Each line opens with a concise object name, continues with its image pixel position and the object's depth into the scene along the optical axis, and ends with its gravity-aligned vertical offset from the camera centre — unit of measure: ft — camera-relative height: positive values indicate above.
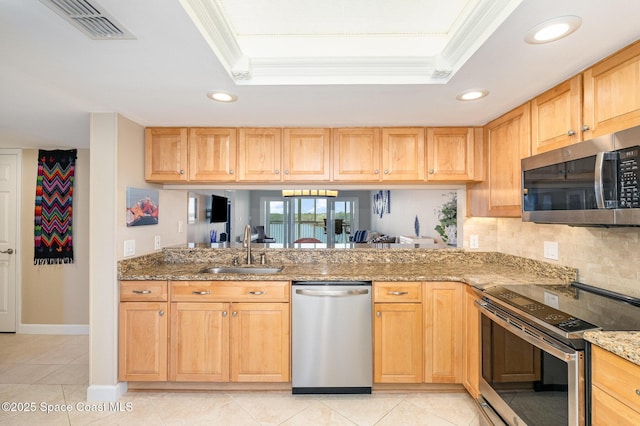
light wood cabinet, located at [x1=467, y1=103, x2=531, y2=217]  7.04 +1.23
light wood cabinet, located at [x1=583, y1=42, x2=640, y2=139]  4.55 +1.86
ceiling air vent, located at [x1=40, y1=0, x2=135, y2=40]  3.81 +2.49
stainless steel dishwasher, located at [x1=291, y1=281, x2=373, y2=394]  7.55 -2.93
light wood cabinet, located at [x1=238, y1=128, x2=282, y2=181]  8.76 +1.65
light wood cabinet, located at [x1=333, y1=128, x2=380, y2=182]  8.73 +1.70
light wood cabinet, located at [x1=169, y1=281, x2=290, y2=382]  7.66 -2.83
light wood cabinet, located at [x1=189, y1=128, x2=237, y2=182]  8.77 +1.65
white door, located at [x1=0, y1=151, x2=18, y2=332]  11.87 -0.89
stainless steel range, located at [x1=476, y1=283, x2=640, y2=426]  4.29 -2.09
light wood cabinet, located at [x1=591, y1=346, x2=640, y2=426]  3.54 -2.08
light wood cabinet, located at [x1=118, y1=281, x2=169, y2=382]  7.73 -2.83
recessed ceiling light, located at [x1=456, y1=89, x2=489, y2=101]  6.38 +2.46
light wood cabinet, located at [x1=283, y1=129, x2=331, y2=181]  8.75 +1.70
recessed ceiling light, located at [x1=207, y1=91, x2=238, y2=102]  6.51 +2.46
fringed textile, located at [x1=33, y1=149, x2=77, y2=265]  11.62 +0.38
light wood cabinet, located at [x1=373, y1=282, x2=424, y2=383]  7.62 -2.88
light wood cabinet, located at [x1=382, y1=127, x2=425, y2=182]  8.71 +1.67
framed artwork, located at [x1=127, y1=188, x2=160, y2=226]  8.09 +0.20
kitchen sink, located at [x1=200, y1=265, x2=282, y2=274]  9.02 -1.61
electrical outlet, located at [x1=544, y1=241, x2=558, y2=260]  7.16 -0.81
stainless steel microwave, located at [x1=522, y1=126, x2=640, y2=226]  4.17 +0.48
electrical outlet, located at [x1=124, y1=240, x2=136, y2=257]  7.98 -0.87
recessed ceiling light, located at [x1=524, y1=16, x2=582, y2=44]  4.06 +2.47
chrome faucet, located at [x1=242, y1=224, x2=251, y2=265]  9.38 -0.81
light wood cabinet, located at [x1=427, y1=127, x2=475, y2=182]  8.70 +1.70
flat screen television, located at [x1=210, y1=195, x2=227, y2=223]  16.15 +0.26
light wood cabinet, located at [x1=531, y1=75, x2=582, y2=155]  5.57 +1.85
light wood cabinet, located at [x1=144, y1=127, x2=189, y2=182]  8.81 +1.65
